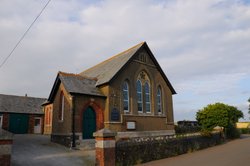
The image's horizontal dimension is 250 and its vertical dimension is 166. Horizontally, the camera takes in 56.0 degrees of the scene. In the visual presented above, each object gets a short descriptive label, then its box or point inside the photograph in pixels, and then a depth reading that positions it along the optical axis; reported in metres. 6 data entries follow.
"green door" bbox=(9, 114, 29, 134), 31.03
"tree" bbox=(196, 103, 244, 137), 27.59
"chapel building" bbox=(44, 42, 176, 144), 18.66
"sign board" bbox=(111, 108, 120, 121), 19.66
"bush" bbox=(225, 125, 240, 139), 30.69
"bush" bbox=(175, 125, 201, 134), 29.42
